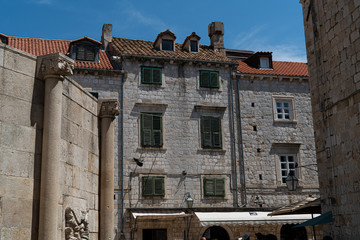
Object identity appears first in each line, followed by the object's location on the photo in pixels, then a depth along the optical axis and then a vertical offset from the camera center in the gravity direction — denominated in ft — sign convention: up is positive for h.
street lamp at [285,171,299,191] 53.21 +5.56
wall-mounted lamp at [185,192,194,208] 74.28 +5.10
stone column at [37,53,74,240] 20.99 +4.58
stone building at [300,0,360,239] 37.99 +10.76
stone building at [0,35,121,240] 20.62 +4.09
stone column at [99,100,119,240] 27.86 +4.12
